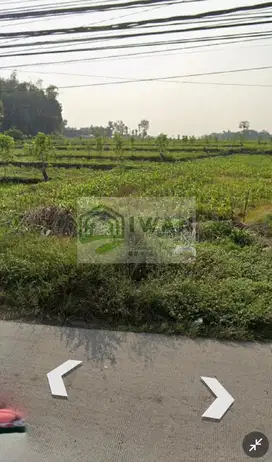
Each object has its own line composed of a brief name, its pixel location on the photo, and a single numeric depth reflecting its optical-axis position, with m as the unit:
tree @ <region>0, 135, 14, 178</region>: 18.34
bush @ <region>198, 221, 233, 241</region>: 5.86
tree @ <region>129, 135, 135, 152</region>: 34.70
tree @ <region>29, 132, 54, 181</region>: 17.77
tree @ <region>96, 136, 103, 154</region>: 30.12
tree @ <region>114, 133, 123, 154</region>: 27.28
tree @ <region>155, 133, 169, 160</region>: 28.30
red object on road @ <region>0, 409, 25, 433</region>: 2.32
